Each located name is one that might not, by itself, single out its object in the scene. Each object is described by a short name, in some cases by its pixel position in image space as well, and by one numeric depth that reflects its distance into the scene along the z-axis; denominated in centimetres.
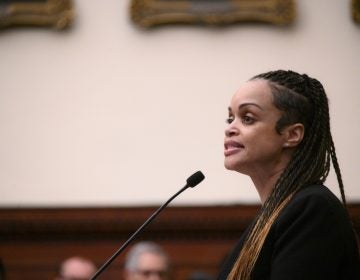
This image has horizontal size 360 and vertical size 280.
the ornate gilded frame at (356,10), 1023
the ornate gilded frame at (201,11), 1033
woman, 396
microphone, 479
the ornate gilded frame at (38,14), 1044
